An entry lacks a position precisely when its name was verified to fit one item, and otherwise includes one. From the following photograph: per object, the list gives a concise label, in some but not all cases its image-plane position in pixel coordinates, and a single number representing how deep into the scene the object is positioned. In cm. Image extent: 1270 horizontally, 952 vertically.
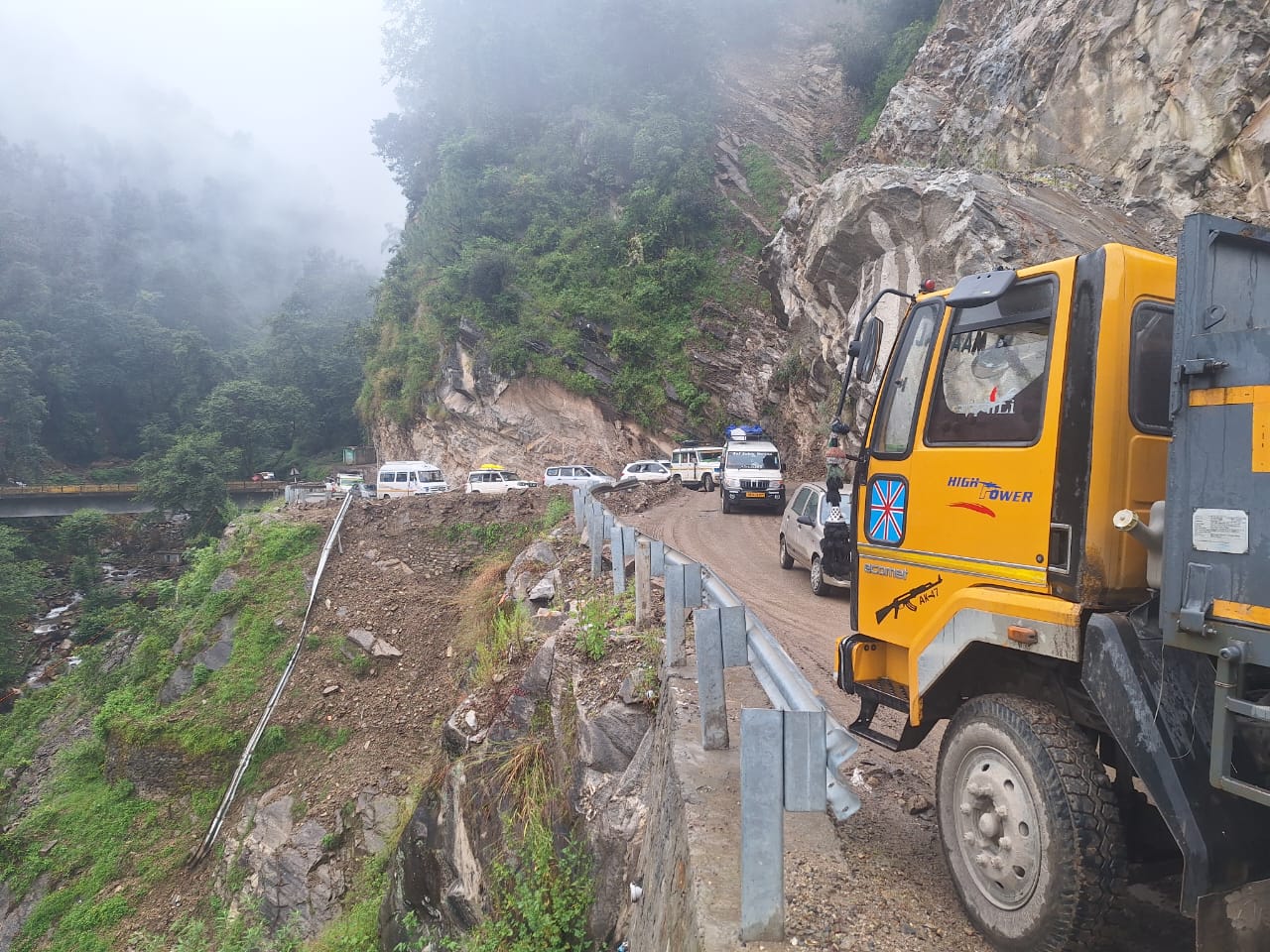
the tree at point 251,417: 5378
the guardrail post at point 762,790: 256
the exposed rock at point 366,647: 1569
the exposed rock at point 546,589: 1041
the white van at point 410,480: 3114
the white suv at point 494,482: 2936
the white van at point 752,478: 2072
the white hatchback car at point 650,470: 2879
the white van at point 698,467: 2855
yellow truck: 238
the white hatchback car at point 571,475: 2967
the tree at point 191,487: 4062
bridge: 4341
